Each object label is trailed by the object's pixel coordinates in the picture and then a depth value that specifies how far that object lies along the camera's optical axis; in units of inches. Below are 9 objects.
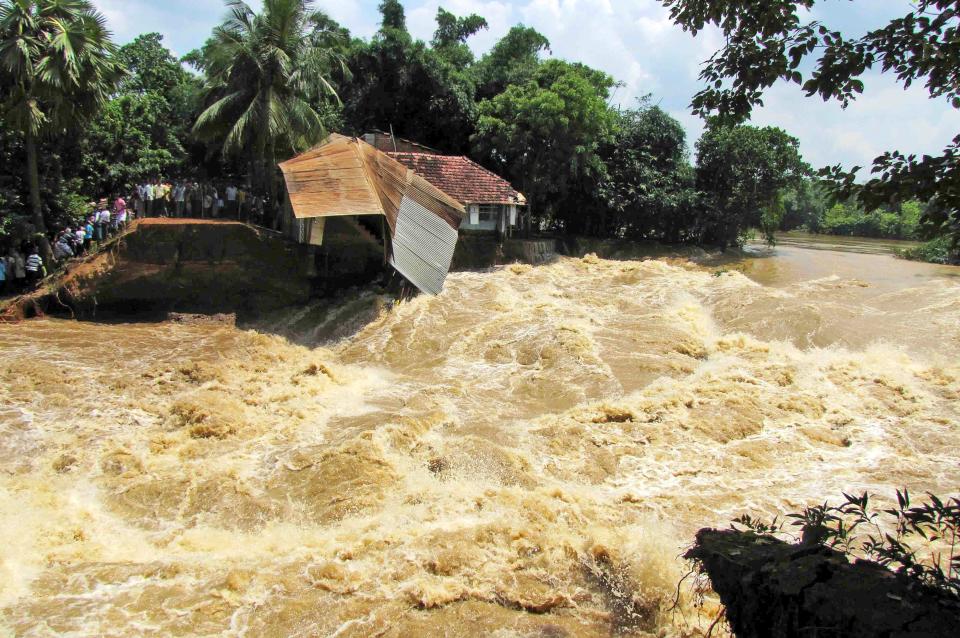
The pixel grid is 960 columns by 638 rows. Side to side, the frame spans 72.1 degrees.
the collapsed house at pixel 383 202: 619.8
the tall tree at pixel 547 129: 917.8
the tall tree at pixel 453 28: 1295.5
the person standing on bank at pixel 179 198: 732.0
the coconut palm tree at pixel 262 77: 705.0
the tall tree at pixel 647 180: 1019.9
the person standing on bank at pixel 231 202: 782.5
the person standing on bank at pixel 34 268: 625.0
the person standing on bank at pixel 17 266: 618.1
